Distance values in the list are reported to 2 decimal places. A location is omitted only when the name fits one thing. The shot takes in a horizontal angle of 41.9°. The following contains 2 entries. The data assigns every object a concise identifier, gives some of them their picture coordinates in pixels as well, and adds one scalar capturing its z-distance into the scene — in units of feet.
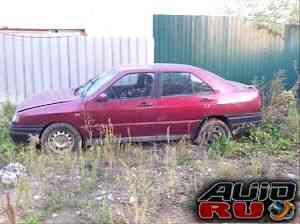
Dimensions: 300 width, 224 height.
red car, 19.65
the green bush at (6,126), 19.40
